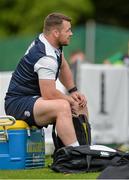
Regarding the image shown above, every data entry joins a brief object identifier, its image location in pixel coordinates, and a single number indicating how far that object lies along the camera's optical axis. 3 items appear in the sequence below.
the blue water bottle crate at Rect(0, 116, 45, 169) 19.94
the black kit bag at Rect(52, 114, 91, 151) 20.25
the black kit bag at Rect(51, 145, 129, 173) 19.12
